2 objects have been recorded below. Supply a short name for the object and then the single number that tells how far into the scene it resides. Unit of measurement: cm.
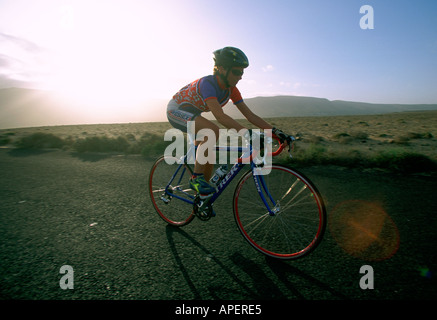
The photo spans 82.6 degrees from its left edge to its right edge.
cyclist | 306
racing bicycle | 281
